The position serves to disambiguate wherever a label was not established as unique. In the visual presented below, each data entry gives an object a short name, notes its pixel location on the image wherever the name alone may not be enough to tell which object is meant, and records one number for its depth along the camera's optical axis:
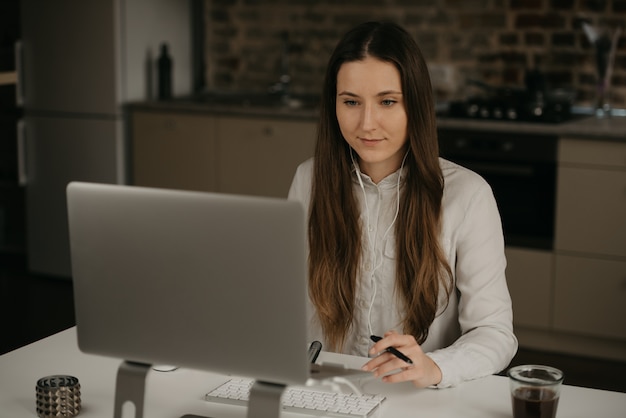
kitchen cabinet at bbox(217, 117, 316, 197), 4.41
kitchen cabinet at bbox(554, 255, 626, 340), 3.86
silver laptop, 1.38
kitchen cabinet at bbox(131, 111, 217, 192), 4.65
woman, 2.04
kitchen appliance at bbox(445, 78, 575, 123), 4.05
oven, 3.95
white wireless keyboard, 1.66
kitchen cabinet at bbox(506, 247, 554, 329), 3.99
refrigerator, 4.70
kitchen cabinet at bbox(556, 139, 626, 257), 3.79
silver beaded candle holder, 1.63
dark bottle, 4.87
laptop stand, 1.57
